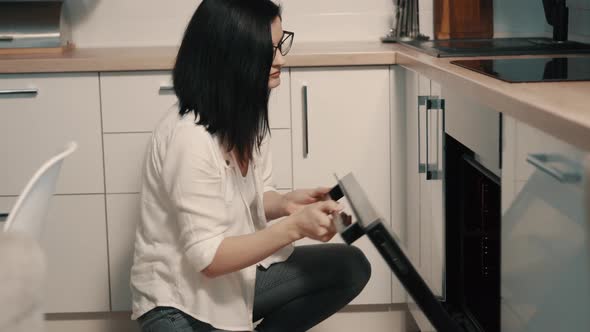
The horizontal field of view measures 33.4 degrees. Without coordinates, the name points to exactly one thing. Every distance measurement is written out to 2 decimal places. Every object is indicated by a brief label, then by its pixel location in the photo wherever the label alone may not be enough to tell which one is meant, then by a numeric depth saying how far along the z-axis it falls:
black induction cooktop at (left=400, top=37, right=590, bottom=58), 2.48
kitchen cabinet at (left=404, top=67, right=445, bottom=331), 2.30
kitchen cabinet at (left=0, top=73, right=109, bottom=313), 2.87
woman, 1.81
